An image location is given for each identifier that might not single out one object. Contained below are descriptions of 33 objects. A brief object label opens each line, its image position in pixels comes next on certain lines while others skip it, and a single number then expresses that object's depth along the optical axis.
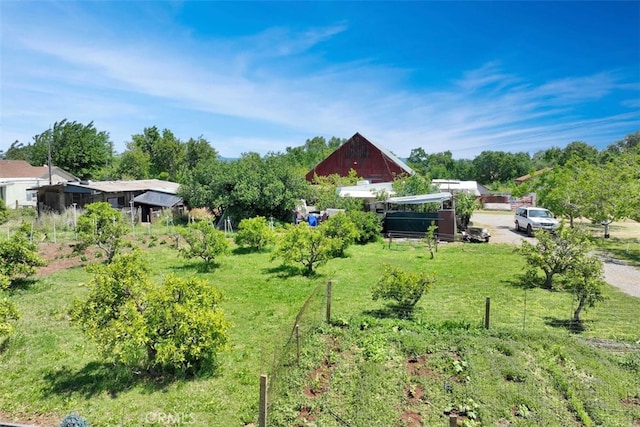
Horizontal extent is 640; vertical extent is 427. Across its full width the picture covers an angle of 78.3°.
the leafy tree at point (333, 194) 25.14
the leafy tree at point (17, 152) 73.81
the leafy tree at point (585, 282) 8.57
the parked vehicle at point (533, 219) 21.70
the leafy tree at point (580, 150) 63.80
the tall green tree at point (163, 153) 52.84
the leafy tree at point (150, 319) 6.12
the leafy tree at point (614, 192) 17.95
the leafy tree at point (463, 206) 23.78
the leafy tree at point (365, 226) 20.11
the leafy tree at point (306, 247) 13.52
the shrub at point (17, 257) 11.73
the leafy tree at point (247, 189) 24.62
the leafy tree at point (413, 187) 26.84
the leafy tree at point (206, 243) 14.20
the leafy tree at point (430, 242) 16.45
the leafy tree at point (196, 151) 53.16
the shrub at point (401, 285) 9.12
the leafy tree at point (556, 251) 11.15
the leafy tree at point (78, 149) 48.38
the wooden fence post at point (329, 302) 8.66
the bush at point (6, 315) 7.28
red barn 40.88
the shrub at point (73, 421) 4.55
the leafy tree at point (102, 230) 14.33
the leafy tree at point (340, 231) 16.88
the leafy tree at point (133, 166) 49.69
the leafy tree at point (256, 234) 17.52
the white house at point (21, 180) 33.91
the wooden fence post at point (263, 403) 4.51
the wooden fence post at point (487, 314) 7.96
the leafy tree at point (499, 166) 72.75
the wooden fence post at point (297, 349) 6.70
